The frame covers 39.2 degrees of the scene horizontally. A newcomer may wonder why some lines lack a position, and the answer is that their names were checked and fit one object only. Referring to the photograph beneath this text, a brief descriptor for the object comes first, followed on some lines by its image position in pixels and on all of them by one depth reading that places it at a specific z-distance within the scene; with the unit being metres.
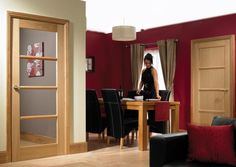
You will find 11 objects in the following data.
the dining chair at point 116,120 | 5.24
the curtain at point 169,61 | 7.43
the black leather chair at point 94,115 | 5.74
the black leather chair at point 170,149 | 2.72
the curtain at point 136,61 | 8.20
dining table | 5.12
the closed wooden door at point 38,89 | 4.31
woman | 5.82
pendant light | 6.16
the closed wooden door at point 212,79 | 6.46
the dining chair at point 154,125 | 5.81
